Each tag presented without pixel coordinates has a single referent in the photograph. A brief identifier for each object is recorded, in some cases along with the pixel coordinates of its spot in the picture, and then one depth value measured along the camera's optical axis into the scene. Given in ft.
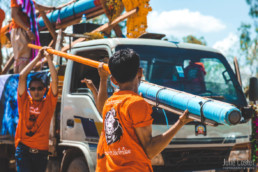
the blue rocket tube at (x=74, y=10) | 22.13
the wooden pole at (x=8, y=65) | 25.04
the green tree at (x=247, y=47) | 78.18
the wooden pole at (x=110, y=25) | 20.22
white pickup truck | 13.08
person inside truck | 14.61
